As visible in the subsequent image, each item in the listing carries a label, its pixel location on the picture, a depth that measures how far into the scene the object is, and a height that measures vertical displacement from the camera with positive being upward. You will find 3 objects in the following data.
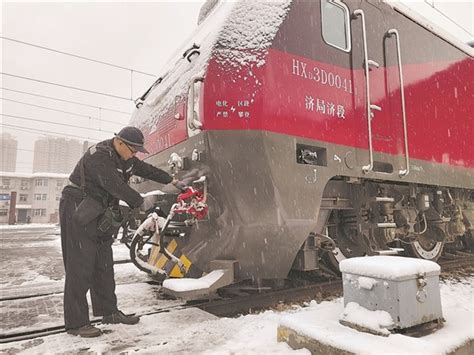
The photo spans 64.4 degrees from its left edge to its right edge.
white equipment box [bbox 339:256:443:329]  2.16 -0.37
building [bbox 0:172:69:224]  52.00 +5.09
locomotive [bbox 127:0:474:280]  3.16 +0.90
